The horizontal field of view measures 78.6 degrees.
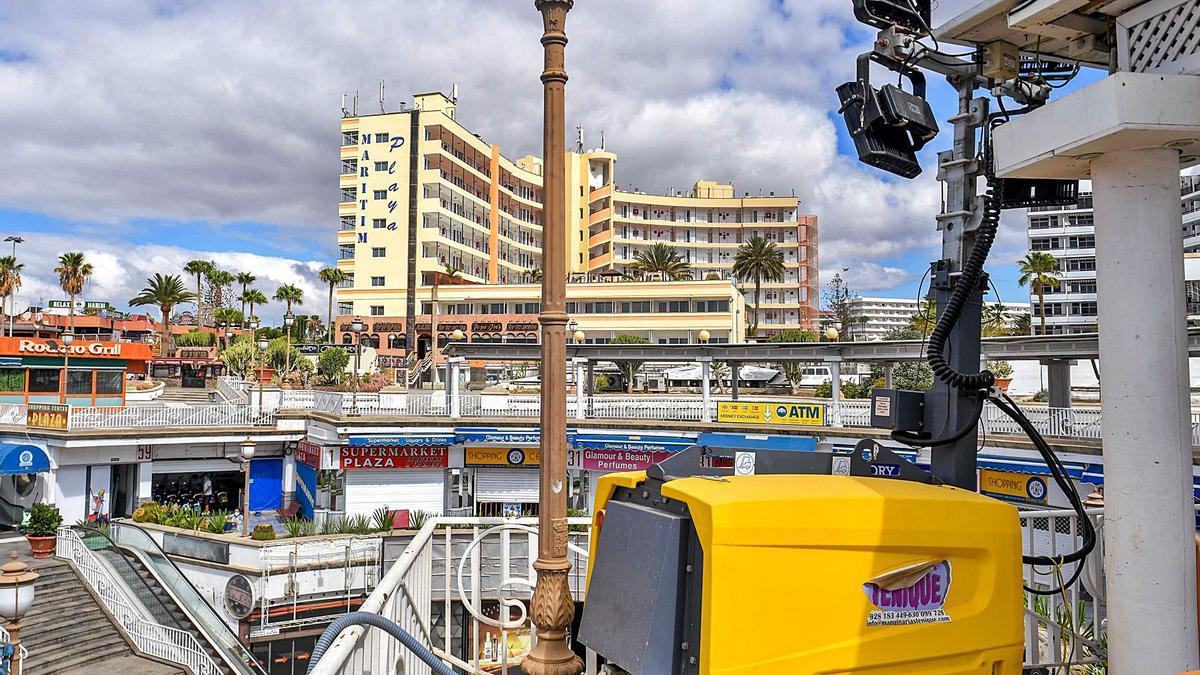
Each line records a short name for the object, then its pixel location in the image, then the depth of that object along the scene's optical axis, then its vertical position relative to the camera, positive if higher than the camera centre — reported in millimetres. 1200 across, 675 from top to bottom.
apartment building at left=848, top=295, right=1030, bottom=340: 76750 +6490
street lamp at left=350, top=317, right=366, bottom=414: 25944 -1085
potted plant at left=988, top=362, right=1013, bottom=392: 33234 -252
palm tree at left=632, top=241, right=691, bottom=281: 67125 +9585
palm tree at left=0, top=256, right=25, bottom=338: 59906 +6896
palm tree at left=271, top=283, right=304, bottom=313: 71250 +6785
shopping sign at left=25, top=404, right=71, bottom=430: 24406 -1826
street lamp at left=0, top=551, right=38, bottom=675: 10461 -3363
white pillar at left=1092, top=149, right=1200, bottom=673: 3785 -223
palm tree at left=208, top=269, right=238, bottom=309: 75000 +8684
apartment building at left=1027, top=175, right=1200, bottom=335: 71125 +10171
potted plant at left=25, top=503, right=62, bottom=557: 19781 -4602
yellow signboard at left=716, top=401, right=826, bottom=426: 23094 -1543
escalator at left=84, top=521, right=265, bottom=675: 16953 -5548
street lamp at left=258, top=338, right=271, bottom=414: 47250 +1198
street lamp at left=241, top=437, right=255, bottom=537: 18805 -2781
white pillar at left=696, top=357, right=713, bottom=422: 25078 -964
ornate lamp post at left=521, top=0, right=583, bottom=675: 3942 -201
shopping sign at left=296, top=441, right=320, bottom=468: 27031 -3438
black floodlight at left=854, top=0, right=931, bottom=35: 5012 +2428
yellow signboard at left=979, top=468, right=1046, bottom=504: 19094 -3168
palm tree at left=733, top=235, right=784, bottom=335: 65750 +9460
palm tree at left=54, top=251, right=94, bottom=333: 63625 +7913
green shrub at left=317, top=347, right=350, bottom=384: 47406 -157
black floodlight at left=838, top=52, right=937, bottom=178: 4906 +1663
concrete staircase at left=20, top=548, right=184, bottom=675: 15570 -6115
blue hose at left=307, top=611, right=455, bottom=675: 2947 -1154
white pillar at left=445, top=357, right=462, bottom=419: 26047 -831
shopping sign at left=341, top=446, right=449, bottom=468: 25938 -3313
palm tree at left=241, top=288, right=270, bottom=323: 72438 +6452
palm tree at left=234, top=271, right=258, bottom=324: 74562 +8579
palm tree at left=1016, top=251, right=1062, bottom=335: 55562 +7623
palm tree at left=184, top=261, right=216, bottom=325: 74762 +9670
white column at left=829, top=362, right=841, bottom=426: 22812 -880
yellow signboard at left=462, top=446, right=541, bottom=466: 26109 -3307
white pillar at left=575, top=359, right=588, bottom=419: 25656 -1131
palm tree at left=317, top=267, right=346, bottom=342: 64375 +7566
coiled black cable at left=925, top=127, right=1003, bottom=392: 4645 +412
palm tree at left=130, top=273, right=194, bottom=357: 63938 +6016
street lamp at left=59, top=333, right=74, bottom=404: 23703 -61
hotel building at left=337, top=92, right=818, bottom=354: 55750 +10662
